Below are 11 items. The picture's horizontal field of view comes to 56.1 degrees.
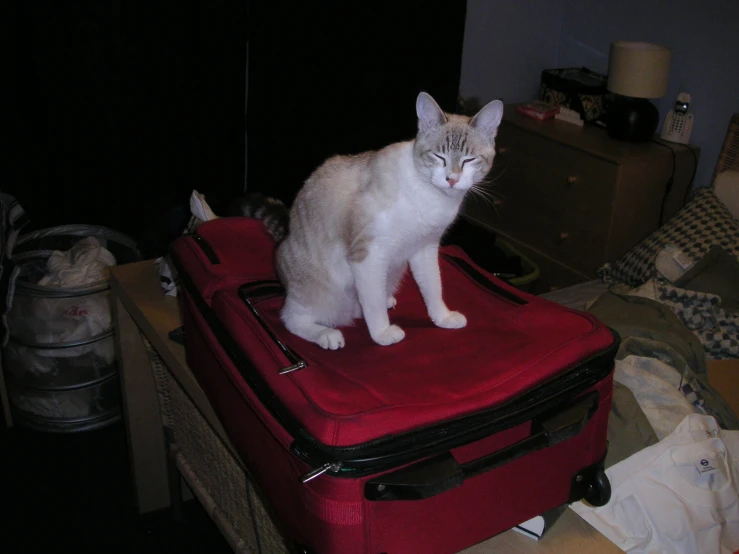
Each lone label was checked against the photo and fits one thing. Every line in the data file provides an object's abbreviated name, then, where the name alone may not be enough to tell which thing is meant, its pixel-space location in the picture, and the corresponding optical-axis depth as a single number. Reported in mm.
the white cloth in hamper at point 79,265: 2016
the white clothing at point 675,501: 1113
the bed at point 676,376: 1126
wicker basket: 1198
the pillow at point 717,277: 1817
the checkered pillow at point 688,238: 1922
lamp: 2436
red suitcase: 779
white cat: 1040
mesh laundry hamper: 1969
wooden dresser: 2457
